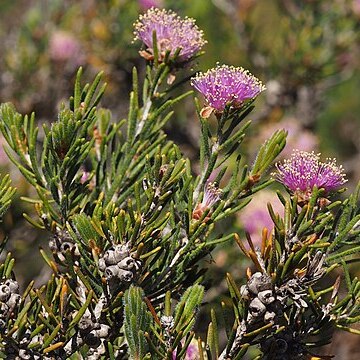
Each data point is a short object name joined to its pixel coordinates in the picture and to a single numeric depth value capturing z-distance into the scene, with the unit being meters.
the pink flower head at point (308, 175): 0.54
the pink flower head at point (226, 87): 0.55
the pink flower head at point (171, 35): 0.59
